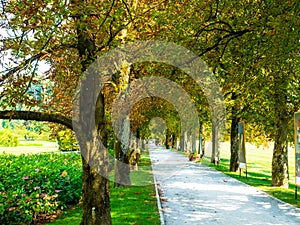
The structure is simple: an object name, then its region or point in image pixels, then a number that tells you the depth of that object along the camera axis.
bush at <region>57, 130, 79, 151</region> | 50.56
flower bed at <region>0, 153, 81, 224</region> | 9.24
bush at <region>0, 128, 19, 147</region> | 69.75
